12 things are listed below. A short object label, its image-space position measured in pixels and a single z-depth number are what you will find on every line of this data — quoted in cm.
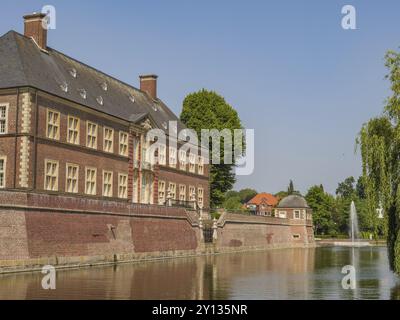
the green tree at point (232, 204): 10041
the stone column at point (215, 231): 5009
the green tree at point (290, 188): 12862
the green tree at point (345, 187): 15600
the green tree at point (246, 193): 17525
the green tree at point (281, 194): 13355
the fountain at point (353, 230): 8444
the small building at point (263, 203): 12438
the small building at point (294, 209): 7725
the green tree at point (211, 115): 6212
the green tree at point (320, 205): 9138
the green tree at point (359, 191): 14529
